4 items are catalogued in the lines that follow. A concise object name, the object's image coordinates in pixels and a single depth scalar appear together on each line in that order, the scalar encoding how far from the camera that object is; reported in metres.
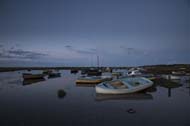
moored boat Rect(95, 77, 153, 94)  6.22
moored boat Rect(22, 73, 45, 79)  14.69
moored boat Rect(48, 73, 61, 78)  18.81
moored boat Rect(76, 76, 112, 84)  10.65
